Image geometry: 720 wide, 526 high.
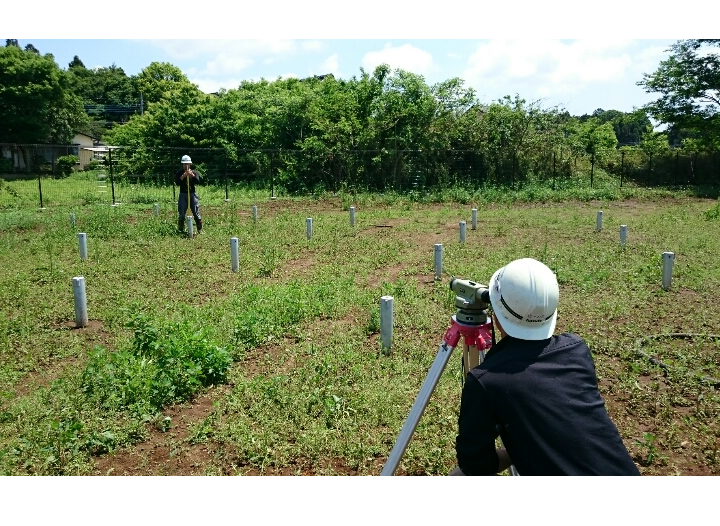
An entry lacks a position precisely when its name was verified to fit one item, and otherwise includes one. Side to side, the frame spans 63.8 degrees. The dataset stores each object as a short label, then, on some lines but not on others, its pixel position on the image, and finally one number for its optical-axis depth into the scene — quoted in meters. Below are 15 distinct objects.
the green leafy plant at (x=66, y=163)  31.09
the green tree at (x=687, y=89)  27.81
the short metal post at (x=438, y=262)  9.44
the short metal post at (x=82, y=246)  11.21
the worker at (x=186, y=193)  13.95
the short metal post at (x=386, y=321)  6.11
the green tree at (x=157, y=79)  56.59
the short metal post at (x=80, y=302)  7.15
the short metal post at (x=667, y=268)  8.67
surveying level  2.60
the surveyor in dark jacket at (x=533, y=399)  2.01
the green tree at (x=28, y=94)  42.38
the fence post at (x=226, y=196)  22.57
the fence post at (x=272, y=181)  24.35
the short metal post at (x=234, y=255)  10.10
